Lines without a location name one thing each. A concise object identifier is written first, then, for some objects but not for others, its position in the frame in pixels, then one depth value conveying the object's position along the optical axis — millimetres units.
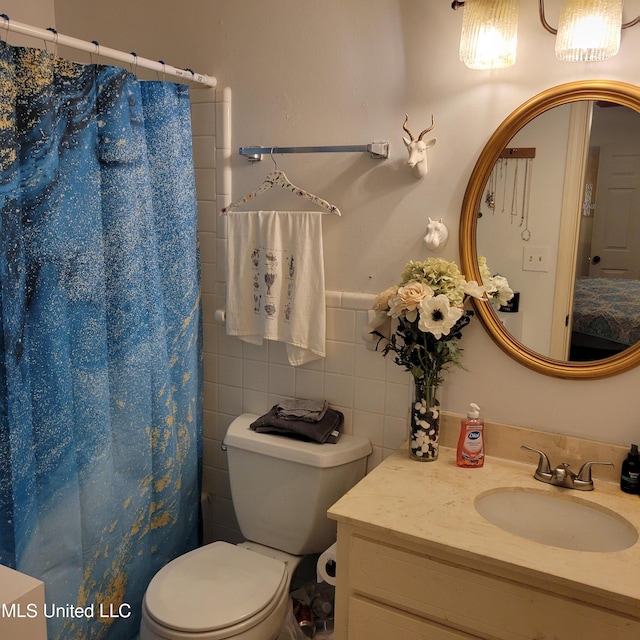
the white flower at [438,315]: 1543
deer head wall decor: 1662
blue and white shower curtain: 1478
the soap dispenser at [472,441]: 1640
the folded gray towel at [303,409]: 1872
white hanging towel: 1884
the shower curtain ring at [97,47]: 1613
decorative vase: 1672
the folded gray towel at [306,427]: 1838
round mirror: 1511
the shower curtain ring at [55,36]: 1495
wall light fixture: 1390
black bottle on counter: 1498
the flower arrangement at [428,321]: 1556
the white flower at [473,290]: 1597
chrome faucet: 1531
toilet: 1554
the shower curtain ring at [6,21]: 1406
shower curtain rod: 1423
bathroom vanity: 1180
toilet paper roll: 1642
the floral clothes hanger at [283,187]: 1827
